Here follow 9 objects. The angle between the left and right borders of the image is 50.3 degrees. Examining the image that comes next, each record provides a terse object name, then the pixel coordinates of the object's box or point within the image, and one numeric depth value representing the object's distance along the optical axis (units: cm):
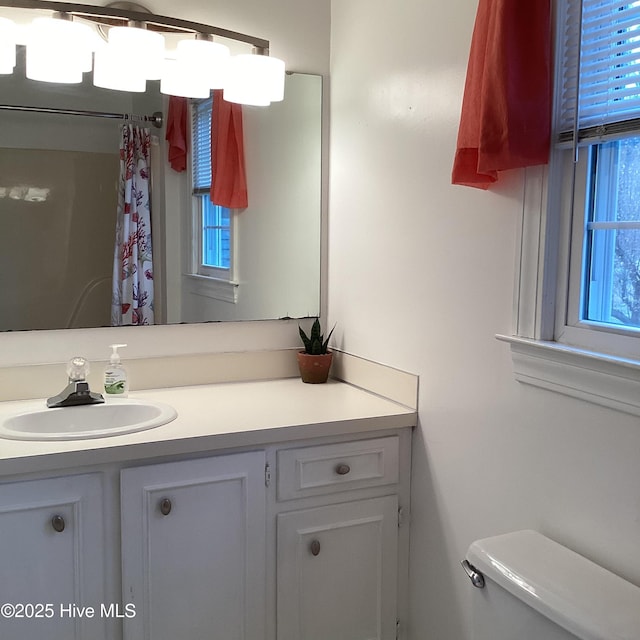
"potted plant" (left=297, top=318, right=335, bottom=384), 219
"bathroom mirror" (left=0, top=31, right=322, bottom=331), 190
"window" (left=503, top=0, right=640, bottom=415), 123
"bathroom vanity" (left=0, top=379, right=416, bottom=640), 151
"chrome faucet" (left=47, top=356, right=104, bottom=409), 184
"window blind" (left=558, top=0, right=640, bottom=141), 121
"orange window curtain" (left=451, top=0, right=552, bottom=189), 132
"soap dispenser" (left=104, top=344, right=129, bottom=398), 196
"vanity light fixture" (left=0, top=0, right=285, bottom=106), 186
